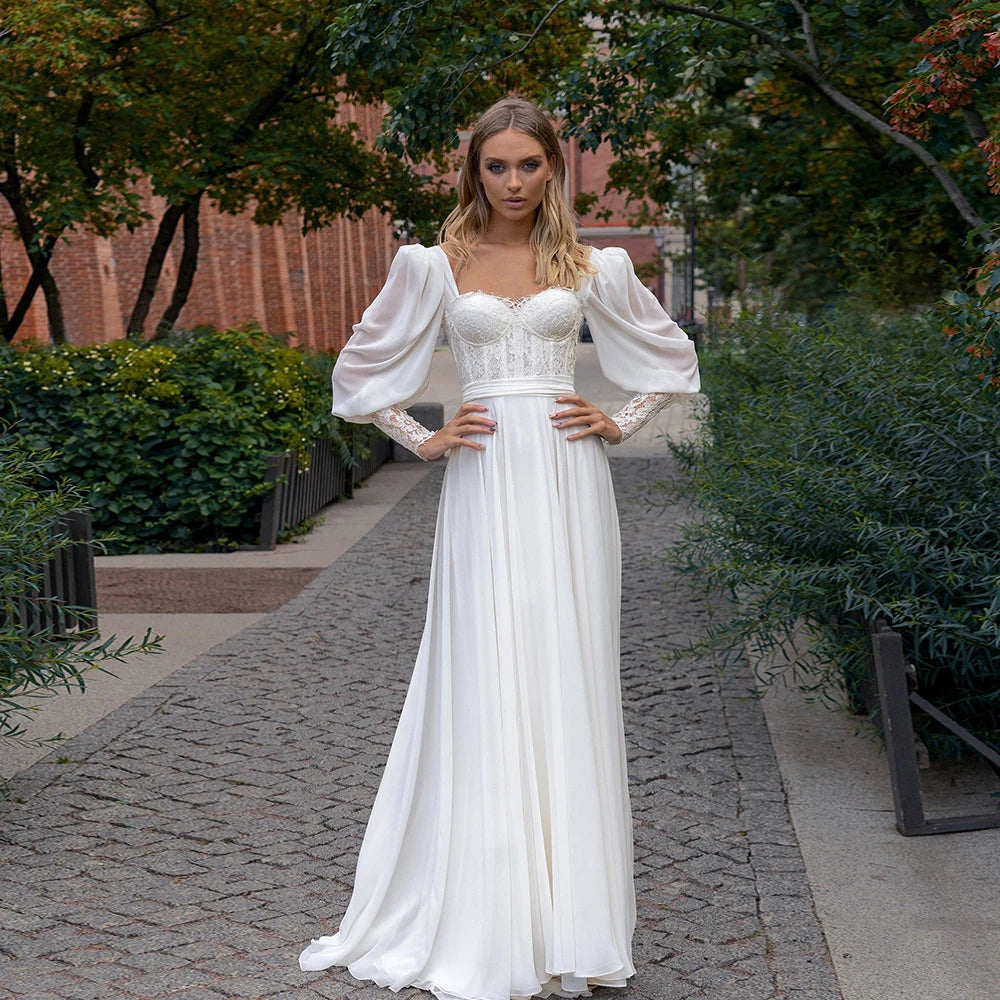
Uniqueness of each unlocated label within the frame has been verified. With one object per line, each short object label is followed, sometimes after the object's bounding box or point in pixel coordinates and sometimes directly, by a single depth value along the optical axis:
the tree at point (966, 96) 4.62
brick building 24.53
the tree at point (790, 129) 8.85
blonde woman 3.68
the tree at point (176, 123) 12.18
